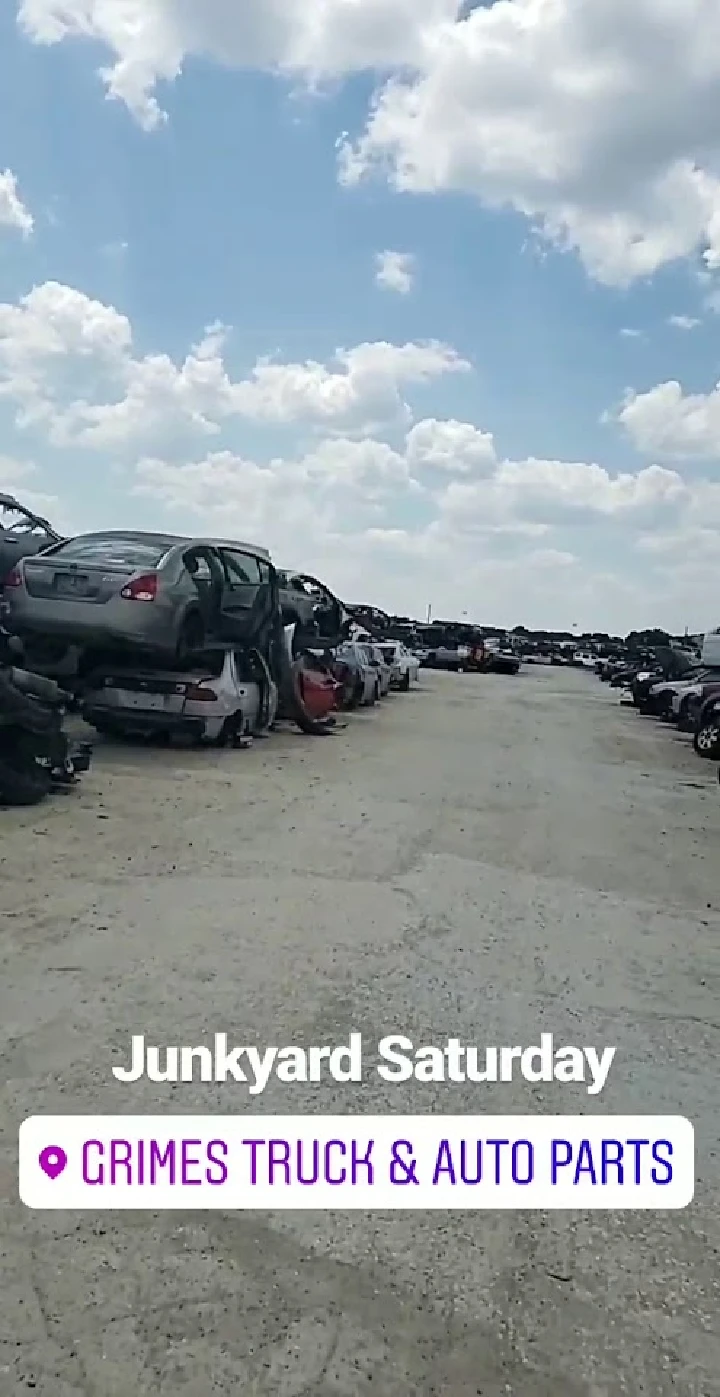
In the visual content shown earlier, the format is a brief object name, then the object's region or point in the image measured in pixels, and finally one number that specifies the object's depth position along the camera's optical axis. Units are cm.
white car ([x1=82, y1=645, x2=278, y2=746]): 1288
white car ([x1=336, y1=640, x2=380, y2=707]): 2267
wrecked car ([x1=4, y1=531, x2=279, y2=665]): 1202
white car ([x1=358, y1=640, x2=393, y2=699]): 2509
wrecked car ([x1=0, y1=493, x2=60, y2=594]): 1494
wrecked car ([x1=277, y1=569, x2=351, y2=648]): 1789
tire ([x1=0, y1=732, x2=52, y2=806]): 947
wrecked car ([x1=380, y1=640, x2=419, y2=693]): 3098
